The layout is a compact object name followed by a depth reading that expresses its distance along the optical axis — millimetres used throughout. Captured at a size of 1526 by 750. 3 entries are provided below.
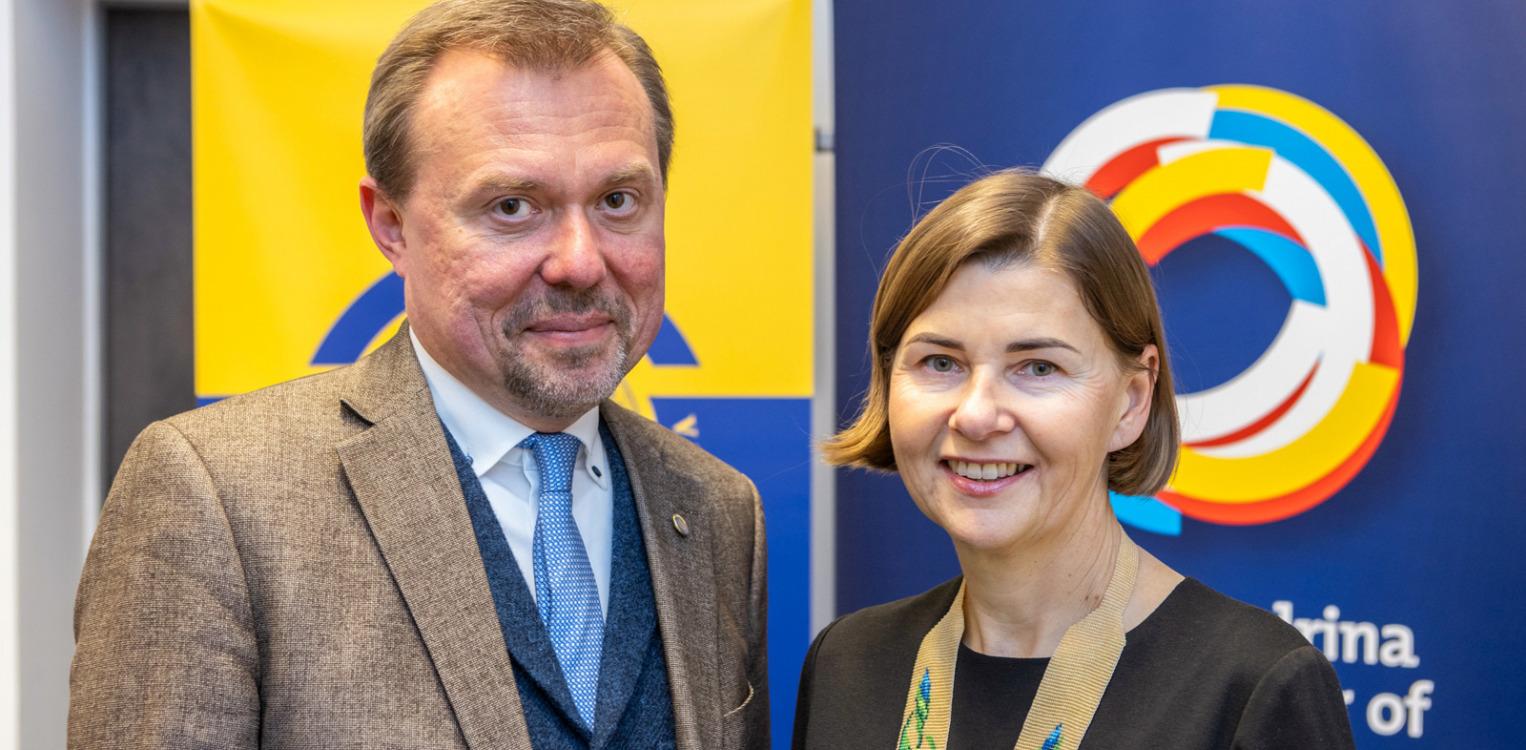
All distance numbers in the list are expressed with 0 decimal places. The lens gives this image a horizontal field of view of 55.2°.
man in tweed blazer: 1619
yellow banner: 2926
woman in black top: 1630
